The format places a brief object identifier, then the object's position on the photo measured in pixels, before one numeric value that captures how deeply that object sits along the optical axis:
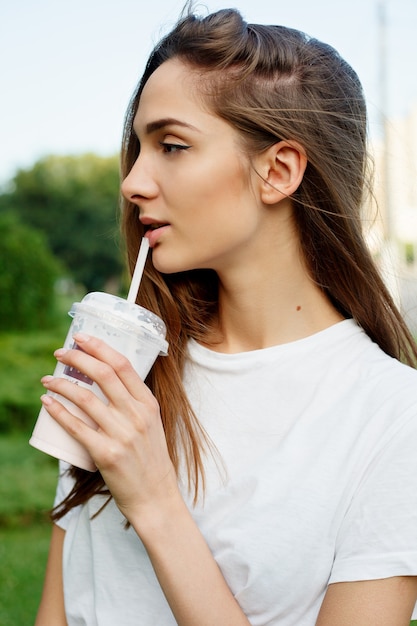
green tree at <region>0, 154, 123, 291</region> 36.19
